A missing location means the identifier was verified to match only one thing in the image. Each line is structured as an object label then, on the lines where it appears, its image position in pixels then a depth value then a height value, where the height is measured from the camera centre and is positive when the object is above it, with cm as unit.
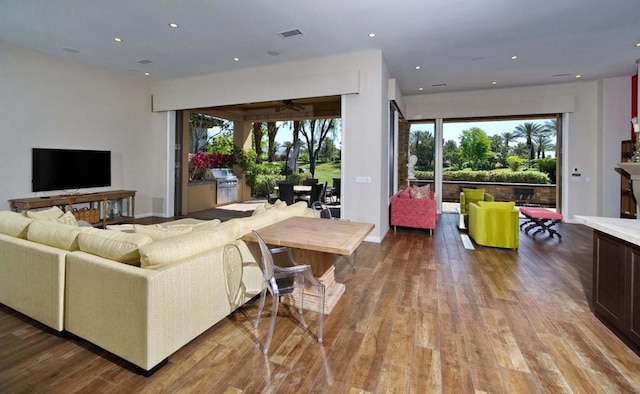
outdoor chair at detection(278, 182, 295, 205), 789 +9
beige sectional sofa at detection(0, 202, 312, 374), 189 -62
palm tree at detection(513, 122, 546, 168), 1154 +258
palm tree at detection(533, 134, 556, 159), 1115 +203
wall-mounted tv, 545 +48
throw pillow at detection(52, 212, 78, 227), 301 -26
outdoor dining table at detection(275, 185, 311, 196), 831 +16
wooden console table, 507 -17
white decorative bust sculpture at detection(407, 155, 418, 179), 862 +91
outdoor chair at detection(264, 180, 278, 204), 877 +9
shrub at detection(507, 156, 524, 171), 1166 +138
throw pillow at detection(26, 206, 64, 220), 303 -22
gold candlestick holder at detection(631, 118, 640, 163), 369 +74
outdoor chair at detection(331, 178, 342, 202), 922 +28
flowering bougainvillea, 1006 +119
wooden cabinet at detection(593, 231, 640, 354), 214 -67
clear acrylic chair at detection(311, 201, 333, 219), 428 -26
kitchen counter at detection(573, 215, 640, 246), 211 -22
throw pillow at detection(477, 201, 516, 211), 490 -12
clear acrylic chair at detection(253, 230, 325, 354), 212 -65
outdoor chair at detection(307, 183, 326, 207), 781 +10
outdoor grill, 974 +33
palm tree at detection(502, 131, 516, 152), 1205 +243
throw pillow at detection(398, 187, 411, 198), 636 +6
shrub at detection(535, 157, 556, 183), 1066 +119
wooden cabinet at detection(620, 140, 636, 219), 664 +18
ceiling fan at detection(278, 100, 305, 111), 736 +246
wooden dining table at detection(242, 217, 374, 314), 230 -35
